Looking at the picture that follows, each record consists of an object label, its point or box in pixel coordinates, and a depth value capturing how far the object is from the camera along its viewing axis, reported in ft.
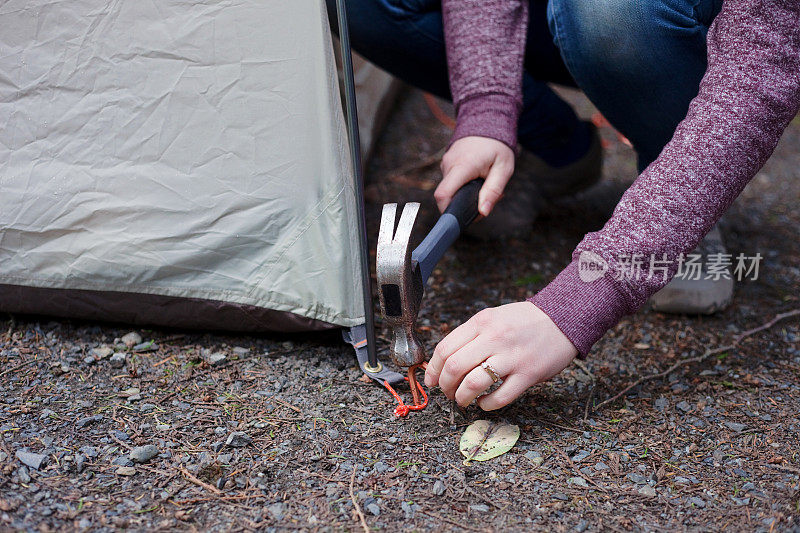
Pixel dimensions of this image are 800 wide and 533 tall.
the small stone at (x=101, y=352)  4.26
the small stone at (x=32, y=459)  3.31
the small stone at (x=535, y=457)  3.54
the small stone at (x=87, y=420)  3.66
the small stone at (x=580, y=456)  3.57
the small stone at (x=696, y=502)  3.28
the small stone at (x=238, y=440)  3.56
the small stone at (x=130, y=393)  3.93
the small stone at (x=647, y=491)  3.34
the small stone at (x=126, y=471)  3.33
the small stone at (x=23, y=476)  3.22
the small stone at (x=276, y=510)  3.14
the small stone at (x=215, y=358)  4.21
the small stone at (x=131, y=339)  4.37
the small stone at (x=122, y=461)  3.40
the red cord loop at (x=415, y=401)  3.82
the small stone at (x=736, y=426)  3.83
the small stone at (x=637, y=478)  3.44
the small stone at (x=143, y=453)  3.42
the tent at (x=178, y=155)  3.83
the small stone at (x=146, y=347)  4.33
